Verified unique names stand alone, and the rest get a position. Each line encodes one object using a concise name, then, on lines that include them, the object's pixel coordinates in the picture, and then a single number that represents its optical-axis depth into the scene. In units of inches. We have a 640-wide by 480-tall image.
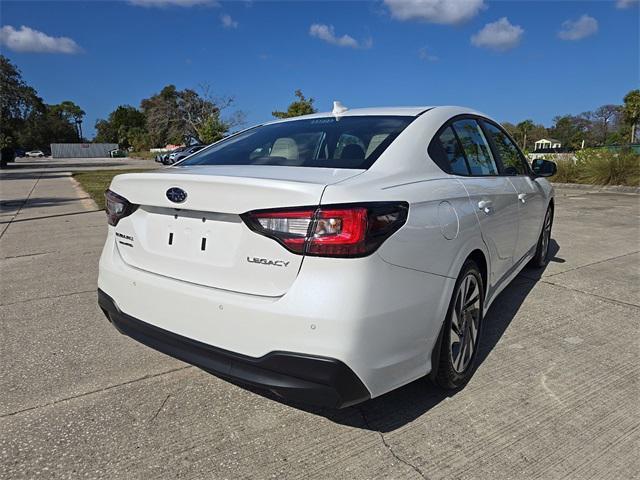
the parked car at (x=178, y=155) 1398.1
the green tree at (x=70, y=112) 4200.3
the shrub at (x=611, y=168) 567.5
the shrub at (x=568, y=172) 629.0
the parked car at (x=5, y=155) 1450.5
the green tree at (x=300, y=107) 1284.4
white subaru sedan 70.4
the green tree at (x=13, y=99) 1715.1
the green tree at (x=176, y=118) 2999.5
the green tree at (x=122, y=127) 3742.6
